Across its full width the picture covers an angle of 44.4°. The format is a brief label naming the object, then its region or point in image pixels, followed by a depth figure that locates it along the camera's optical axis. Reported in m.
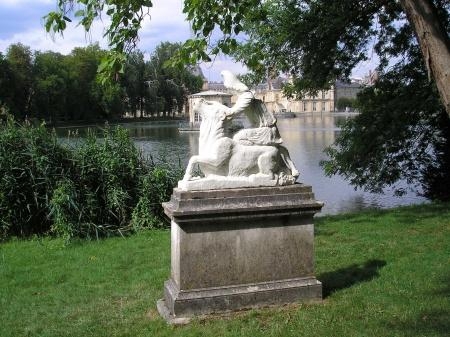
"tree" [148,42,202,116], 68.72
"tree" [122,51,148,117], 76.88
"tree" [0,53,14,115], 57.31
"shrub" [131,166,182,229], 10.12
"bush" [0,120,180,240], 9.55
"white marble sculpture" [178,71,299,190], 5.50
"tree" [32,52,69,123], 65.62
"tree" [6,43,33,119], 61.09
